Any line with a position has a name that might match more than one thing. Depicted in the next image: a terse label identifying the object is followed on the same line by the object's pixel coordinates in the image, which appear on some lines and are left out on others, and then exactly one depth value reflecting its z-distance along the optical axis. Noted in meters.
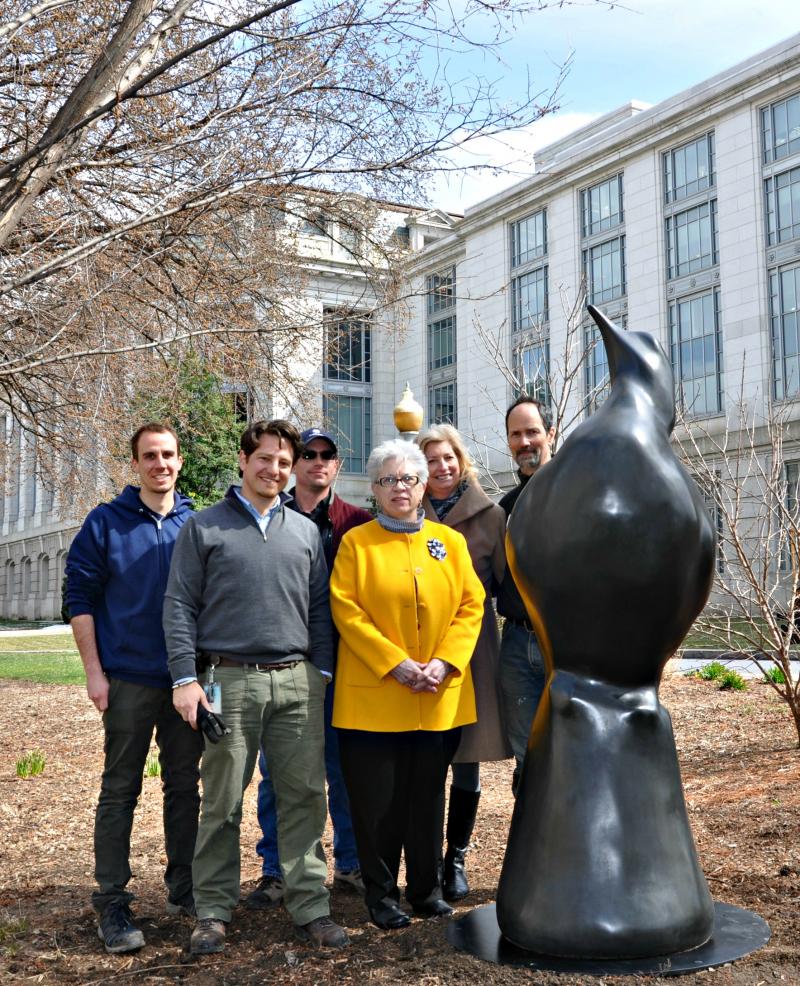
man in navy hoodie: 4.23
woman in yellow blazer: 4.06
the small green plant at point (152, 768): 7.01
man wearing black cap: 4.59
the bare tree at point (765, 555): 7.34
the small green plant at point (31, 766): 7.43
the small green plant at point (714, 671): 11.53
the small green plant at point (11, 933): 4.02
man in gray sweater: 3.96
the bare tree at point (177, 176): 5.96
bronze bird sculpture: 3.43
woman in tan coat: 4.64
